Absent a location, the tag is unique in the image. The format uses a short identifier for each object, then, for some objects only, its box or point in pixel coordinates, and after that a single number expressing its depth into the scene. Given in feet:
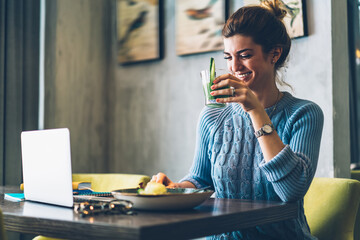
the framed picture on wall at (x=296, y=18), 8.28
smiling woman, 4.23
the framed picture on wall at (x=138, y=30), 10.89
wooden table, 2.84
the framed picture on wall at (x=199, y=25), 9.73
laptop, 3.61
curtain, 9.68
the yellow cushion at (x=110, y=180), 6.70
